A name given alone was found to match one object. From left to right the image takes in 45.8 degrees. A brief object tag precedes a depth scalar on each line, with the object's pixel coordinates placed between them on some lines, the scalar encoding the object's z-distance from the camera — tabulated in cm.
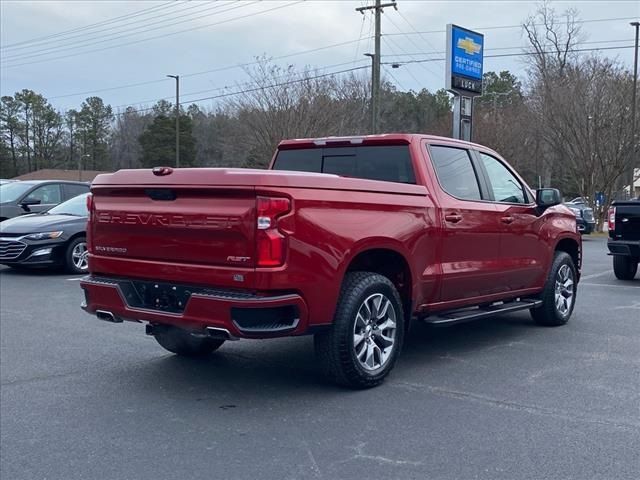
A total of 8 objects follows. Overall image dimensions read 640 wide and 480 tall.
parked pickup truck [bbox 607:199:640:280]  1200
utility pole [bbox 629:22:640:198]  2895
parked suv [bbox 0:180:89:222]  1553
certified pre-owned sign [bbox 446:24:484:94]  1809
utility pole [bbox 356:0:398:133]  2817
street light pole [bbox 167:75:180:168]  4212
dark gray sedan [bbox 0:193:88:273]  1255
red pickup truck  503
